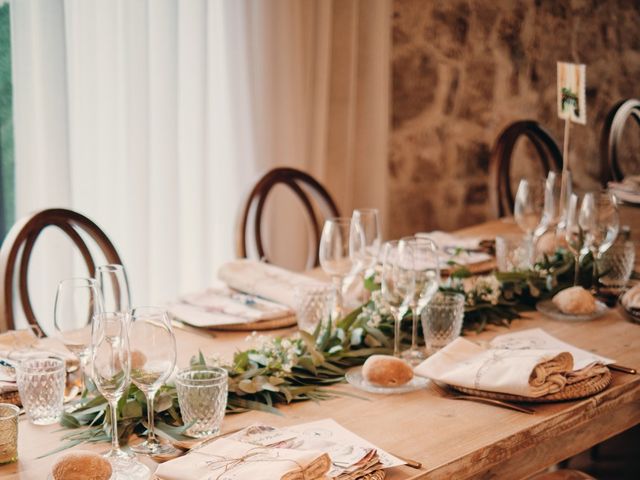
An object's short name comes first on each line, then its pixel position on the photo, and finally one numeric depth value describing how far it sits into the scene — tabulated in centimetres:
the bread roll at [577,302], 259
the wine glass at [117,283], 226
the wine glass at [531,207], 291
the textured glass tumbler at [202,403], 202
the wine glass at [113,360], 190
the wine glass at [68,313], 212
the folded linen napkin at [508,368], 215
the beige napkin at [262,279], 268
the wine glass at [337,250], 255
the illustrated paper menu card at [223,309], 255
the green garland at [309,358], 205
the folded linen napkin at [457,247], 299
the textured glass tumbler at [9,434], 195
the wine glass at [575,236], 273
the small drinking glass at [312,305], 245
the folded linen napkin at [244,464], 183
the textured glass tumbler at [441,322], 237
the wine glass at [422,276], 230
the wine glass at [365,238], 255
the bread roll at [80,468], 184
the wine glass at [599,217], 272
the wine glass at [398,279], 228
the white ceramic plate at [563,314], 258
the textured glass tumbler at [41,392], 208
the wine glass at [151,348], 194
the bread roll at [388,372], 220
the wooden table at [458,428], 198
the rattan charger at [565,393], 216
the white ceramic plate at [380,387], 220
